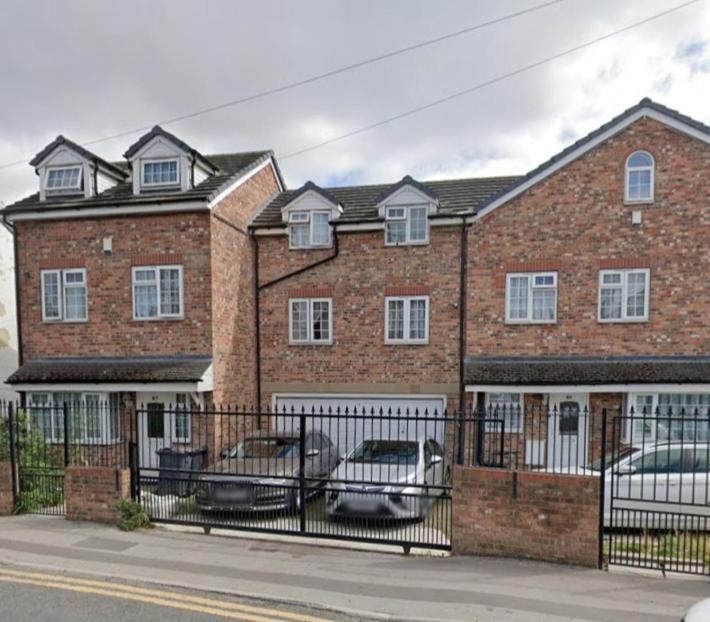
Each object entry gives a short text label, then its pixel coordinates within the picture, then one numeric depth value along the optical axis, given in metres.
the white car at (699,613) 3.17
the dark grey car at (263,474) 6.73
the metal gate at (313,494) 6.20
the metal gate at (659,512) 5.38
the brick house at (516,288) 10.91
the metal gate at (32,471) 7.36
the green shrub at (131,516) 6.61
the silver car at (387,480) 6.21
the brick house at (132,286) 11.54
